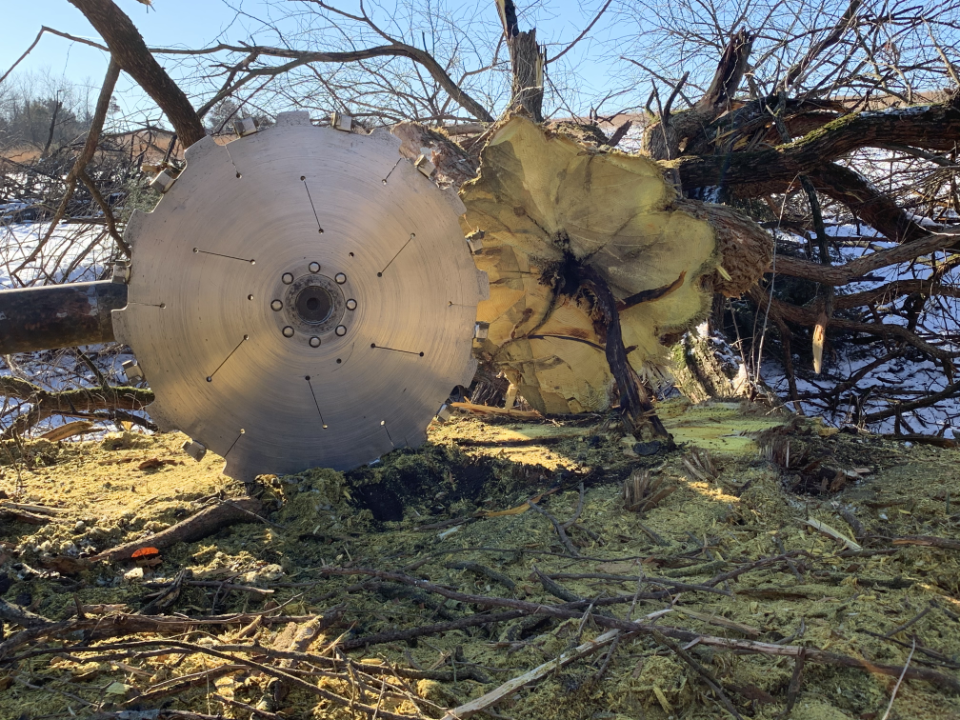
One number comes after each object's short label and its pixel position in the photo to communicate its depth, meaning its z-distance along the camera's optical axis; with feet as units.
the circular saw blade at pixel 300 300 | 11.18
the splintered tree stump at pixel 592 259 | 14.17
